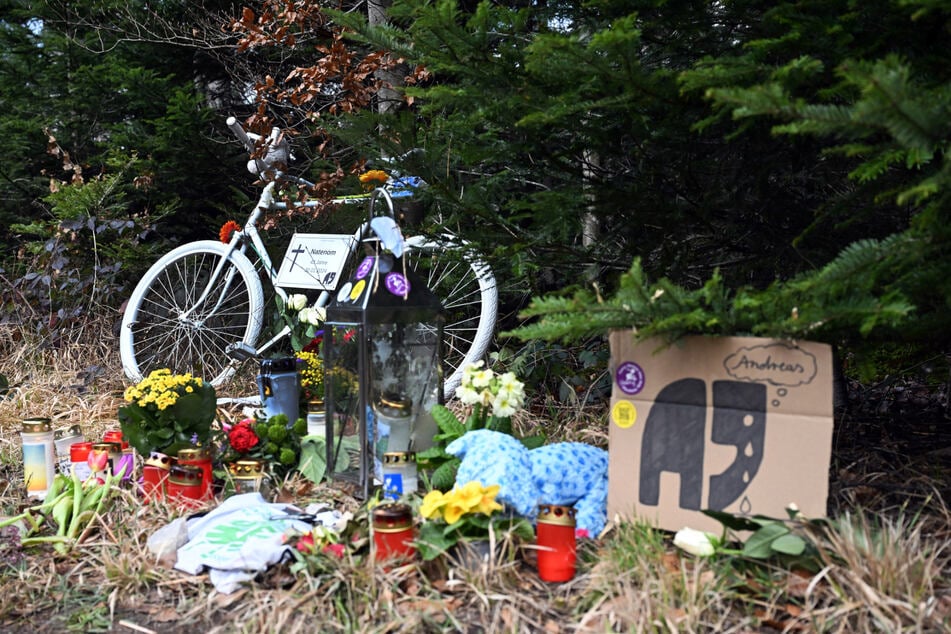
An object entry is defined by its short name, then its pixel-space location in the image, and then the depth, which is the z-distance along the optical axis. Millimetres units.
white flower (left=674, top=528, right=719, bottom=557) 1742
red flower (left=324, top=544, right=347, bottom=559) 1845
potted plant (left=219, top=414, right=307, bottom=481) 2553
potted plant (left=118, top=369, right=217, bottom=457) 2533
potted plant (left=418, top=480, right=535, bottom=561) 1809
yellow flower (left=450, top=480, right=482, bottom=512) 1800
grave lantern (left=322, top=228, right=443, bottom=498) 2283
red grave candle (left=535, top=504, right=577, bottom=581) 1760
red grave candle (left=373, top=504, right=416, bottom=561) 1811
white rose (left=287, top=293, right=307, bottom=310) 3424
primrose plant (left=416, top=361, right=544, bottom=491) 2279
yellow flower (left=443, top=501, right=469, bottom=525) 1823
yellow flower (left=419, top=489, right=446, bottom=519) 1837
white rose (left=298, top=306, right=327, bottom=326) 3295
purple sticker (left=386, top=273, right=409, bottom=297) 2299
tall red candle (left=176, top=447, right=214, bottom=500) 2355
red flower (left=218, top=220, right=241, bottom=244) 3961
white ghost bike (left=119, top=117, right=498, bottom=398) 3641
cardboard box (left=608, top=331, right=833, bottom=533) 1765
